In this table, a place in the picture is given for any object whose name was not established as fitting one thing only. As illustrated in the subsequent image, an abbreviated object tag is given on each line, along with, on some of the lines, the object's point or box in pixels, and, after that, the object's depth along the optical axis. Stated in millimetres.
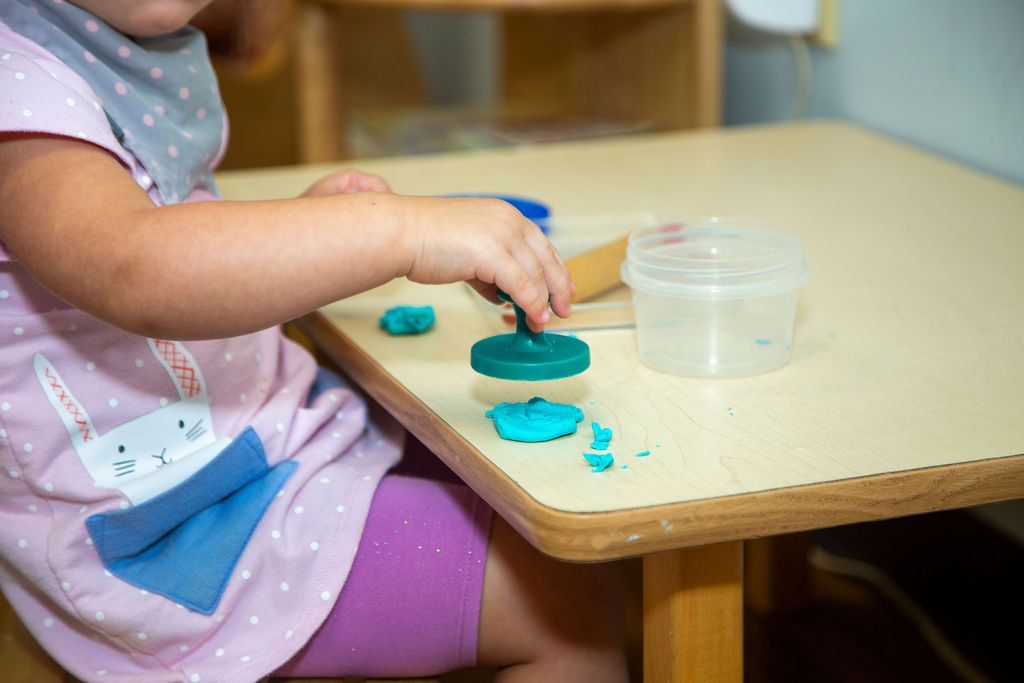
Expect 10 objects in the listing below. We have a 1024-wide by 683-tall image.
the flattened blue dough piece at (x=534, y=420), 1054
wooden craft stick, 1260
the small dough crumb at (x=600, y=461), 1017
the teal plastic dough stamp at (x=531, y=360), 1059
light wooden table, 992
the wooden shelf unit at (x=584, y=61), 2163
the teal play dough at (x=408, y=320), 1230
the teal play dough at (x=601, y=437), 1043
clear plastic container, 1156
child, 1088
